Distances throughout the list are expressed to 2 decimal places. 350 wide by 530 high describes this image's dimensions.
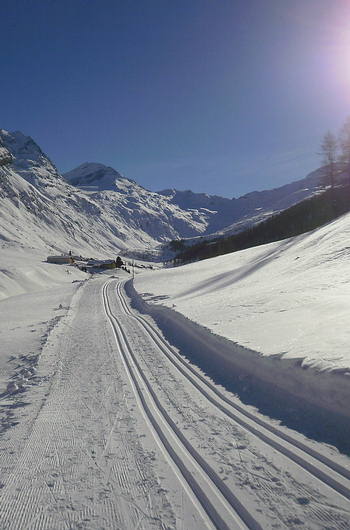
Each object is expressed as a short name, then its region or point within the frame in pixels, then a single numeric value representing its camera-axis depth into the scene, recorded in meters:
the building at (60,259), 87.25
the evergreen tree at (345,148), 38.90
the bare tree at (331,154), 39.62
